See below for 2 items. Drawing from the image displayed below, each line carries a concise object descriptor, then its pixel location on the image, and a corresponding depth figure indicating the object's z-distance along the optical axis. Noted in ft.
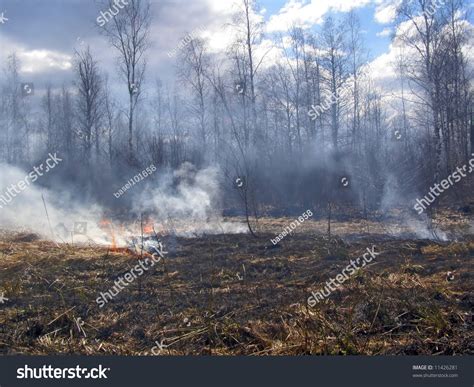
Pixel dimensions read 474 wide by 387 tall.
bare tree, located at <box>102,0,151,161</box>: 80.02
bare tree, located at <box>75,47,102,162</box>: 98.58
